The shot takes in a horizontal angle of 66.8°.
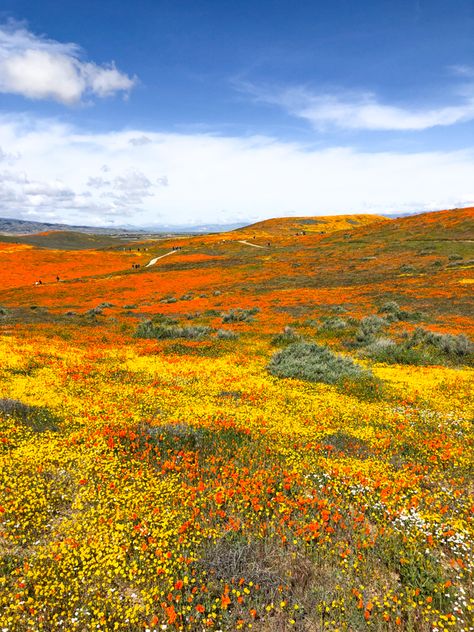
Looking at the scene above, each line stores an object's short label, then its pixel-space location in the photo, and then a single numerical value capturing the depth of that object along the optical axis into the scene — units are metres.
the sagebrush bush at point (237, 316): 33.25
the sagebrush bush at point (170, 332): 25.75
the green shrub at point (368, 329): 23.33
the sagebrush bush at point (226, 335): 24.78
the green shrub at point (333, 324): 27.41
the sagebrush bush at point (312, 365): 16.31
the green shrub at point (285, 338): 23.02
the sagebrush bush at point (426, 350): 19.38
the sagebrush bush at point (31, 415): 10.34
